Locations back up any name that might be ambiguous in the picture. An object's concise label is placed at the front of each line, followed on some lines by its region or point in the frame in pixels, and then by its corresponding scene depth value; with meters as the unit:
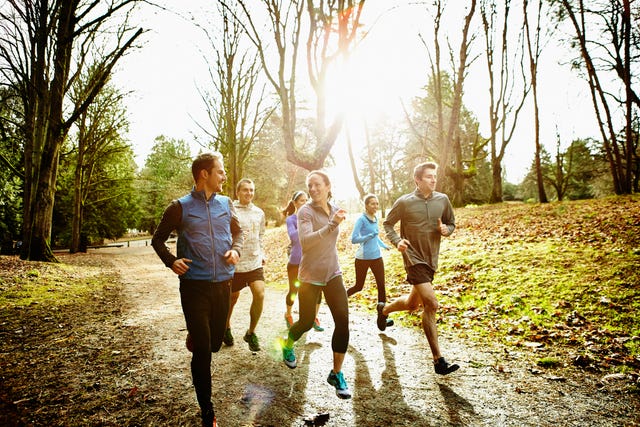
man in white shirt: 4.37
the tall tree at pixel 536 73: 15.34
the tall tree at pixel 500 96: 16.62
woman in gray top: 3.10
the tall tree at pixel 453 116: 12.42
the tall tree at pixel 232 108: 15.21
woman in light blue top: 5.32
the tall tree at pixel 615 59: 13.32
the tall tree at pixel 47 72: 10.12
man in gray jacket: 3.63
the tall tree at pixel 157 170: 45.18
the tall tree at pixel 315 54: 9.38
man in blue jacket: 2.60
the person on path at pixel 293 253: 5.33
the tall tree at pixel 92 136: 19.86
